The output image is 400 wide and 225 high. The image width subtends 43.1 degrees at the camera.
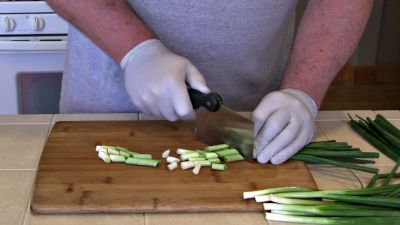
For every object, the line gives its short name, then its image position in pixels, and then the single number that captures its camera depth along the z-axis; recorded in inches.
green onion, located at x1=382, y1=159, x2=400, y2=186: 37.6
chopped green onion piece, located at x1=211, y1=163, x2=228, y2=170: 39.2
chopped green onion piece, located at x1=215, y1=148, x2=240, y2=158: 41.6
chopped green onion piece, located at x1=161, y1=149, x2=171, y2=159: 41.6
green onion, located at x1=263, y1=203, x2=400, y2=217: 32.6
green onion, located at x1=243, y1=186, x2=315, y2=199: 35.3
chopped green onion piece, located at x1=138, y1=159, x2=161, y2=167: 39.3
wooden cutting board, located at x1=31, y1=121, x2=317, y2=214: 34.3
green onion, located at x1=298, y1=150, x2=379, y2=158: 41.3
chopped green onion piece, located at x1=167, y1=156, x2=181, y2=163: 40.1
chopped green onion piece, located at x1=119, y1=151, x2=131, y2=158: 40.6
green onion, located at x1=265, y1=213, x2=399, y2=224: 32.2
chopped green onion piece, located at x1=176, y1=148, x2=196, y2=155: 41.8
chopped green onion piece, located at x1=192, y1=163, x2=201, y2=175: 38.6
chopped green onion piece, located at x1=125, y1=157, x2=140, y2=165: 39.6
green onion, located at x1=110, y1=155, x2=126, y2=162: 39.9
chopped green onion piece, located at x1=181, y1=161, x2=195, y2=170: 39.1
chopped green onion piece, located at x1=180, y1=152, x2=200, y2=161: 40.6
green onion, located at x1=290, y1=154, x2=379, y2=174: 39.1
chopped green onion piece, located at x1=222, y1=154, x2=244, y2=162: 40.9
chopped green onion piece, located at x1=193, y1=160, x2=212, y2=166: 39.6
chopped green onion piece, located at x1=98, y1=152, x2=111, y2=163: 39.9
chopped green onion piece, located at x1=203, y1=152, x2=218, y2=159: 40.8
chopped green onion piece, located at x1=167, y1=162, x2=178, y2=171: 39.0
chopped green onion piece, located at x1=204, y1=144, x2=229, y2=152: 42.7
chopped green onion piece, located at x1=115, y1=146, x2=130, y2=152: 42.1
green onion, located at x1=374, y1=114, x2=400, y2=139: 46.6
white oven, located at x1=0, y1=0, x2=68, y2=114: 81.4
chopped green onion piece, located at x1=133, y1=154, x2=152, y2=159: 40.6
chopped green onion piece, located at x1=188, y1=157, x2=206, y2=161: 40.3
